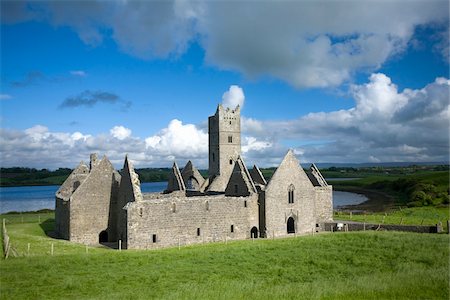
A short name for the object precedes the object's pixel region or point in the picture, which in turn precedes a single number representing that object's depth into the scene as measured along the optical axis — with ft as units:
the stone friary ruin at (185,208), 104.27
